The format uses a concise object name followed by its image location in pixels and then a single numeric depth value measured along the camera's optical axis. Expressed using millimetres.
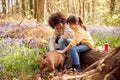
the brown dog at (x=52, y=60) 6914
